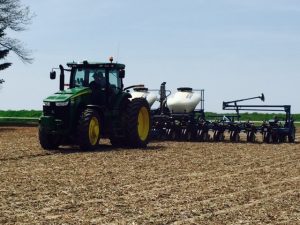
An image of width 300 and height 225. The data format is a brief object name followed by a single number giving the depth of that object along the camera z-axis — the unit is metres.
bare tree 44.19
